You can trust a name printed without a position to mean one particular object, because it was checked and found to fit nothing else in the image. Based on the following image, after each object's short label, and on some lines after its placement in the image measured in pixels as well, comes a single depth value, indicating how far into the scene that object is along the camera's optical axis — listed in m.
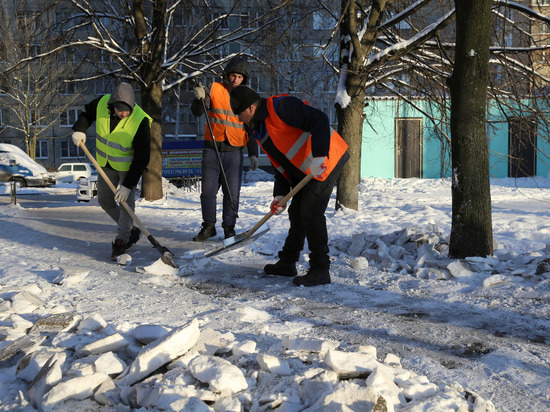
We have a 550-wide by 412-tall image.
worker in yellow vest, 5.79
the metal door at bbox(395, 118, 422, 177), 25.06
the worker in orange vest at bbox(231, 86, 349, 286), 4.25
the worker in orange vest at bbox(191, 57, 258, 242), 6.78
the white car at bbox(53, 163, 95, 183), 29.42
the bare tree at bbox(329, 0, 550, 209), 8.41
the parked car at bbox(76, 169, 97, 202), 16.14
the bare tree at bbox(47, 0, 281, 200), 11.77
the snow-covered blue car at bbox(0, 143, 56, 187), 24.02
